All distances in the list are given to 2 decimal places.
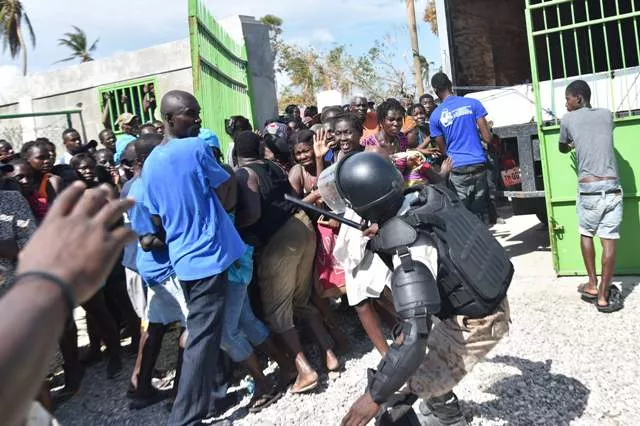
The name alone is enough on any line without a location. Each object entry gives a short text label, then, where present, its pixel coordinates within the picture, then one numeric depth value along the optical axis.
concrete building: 8.45
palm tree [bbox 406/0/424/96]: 16.83
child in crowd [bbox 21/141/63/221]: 4.14
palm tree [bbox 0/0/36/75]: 33.66
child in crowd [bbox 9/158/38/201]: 4.08
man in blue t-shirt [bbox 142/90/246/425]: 3.22
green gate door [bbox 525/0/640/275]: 4.98
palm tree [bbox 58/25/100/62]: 39.75
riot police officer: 2.21
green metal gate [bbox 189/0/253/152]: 5.05
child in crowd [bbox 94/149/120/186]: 4.89
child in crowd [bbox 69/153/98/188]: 4.61
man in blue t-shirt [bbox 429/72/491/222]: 5.70
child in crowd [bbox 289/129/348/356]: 4.28
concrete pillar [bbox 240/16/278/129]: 8.22
